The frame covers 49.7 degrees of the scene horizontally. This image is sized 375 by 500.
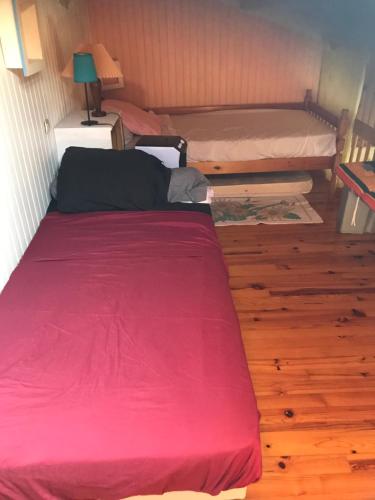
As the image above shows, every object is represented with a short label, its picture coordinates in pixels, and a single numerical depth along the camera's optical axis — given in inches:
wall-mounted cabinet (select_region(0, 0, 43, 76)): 67.7
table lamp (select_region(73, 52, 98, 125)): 95.7
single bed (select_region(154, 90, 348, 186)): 139.5
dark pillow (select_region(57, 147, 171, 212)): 88.8
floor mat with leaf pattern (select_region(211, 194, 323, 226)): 129.6
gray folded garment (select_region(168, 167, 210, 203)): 95.7
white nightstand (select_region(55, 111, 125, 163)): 100.3
